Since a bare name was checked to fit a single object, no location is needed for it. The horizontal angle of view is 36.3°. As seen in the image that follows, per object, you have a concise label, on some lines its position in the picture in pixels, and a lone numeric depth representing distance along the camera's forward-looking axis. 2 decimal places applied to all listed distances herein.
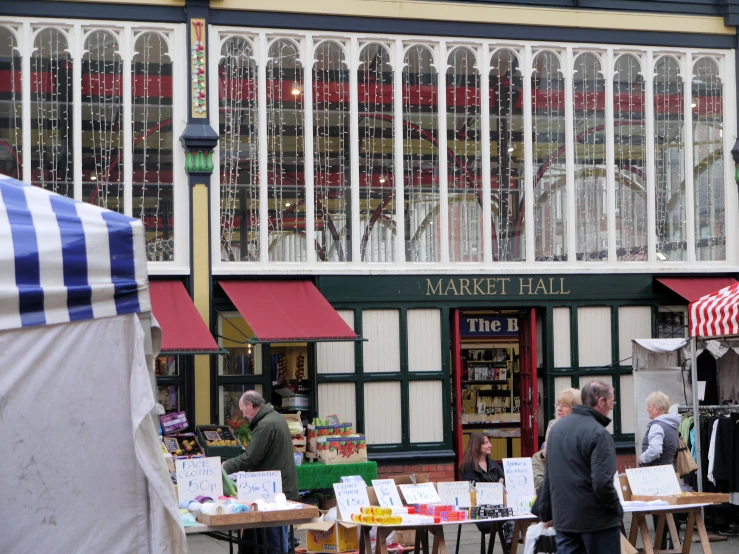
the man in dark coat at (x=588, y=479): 7.75
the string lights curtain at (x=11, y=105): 14.48
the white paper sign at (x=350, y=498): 9.91
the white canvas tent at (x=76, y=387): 6.05
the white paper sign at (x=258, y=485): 9.34
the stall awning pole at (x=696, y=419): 12.98
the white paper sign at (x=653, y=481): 10.55
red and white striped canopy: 12.47
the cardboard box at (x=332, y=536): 10.43
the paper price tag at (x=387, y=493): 10.12
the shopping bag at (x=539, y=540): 9.06
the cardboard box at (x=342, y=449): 13.69
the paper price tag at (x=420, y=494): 10.25
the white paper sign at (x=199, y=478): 9.23
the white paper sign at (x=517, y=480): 10.32
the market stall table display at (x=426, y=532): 9.49
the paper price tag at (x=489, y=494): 10.17
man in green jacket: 10.07
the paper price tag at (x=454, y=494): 10.23
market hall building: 14.73
